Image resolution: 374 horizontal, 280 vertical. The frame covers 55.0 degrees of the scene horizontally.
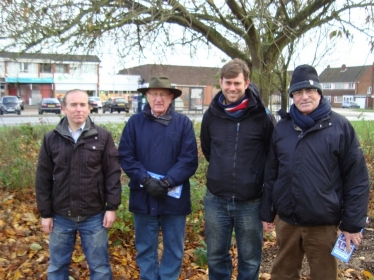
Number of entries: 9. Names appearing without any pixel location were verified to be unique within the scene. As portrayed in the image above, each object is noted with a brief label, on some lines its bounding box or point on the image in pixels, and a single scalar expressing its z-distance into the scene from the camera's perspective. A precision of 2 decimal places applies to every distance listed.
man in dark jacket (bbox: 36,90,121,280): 3.01
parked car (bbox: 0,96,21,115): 29.76
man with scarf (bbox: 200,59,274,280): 3.03
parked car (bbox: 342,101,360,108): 58.78
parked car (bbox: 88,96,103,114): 35.00
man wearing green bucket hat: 3.18
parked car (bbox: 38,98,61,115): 30.52
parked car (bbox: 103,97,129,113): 35.16
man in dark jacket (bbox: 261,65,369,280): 2.66
